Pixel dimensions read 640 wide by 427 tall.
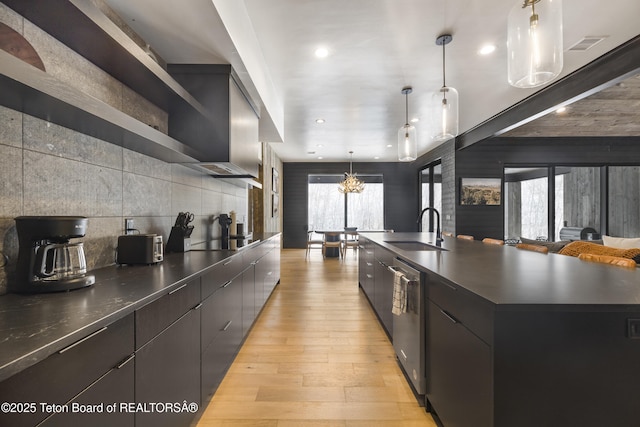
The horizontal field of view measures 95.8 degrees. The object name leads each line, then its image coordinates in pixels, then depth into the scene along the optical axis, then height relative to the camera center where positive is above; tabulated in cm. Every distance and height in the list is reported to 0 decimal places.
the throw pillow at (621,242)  358 -37
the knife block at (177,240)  240 -21
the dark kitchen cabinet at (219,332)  174 -82
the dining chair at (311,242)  796 -78
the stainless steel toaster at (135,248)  180 -21
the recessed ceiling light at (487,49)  299 +174
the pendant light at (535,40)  161 +101
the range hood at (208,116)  252 +85
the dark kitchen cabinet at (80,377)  66 -44
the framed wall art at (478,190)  654 +55
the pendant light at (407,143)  373 +92
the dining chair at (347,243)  771 -78
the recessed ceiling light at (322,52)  304 +174
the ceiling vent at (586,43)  278 +170
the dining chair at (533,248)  260 -33
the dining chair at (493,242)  341 -34
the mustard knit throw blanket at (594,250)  268 -37
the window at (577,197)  647 +39
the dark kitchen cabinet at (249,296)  264 -82
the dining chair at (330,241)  746 -70
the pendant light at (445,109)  282 +104
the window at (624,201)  624 +29
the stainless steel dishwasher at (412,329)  177 -77
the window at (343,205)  1016 +33
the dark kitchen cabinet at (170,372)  113 -71
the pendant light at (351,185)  854 +87
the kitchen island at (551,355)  102 -51
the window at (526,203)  681 +27
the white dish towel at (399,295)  195 -56
